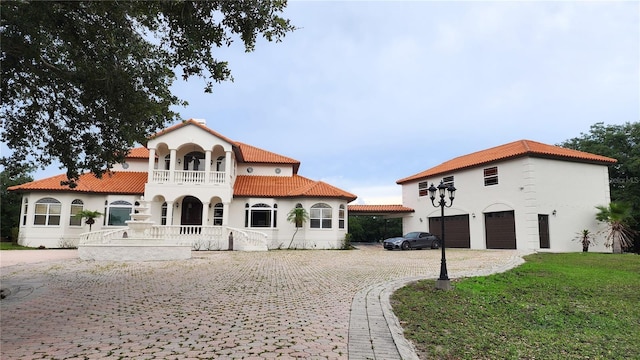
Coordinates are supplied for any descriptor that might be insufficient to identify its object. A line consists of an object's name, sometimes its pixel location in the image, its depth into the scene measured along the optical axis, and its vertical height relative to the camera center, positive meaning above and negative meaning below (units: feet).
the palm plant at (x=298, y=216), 81.51 +1.77
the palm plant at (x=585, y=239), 73.10 -2.53
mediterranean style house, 78.07 +5.01
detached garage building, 72.02 +5.87
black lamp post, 30.19 -4.52
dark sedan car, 81.41 -3.73
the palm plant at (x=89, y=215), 75.20 +1.54
